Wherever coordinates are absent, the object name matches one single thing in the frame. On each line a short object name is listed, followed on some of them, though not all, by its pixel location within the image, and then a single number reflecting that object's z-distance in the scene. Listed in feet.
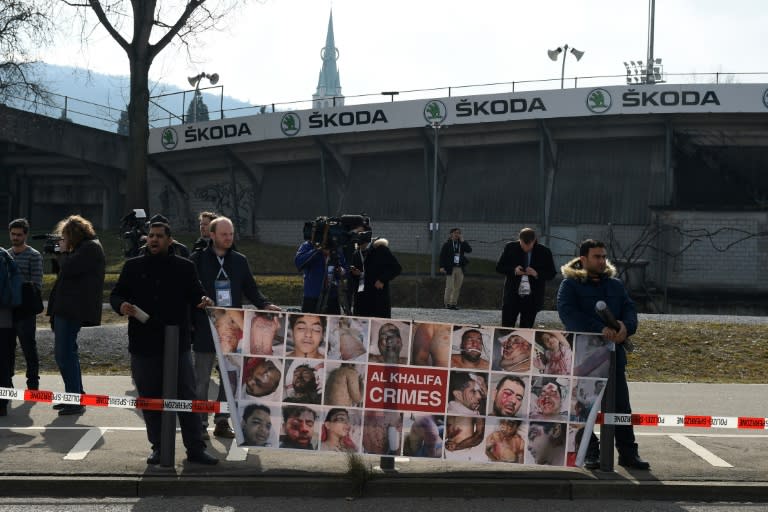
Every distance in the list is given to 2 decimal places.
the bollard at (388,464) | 23.22
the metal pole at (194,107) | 128.68
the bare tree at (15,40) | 98.27
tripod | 33.99
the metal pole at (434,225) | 88.41
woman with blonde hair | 29.35
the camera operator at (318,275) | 33.96
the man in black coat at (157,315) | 23.50
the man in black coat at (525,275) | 36.42
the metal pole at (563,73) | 101.52
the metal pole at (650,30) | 110.93
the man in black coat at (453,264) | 70.03
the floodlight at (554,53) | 110.22
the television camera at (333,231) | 33.50
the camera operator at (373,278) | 38.04
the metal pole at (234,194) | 126.82
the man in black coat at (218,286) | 26.73
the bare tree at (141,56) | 105.19
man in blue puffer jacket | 23.98
